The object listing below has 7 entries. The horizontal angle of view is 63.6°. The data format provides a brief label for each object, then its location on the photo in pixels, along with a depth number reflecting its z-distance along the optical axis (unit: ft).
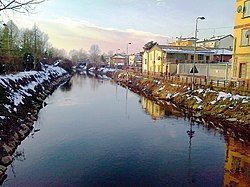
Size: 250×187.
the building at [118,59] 347.75
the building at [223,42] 184.71
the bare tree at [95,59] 377.24
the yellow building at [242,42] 71.77
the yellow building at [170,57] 123.64
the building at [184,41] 234.09
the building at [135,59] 265.16
